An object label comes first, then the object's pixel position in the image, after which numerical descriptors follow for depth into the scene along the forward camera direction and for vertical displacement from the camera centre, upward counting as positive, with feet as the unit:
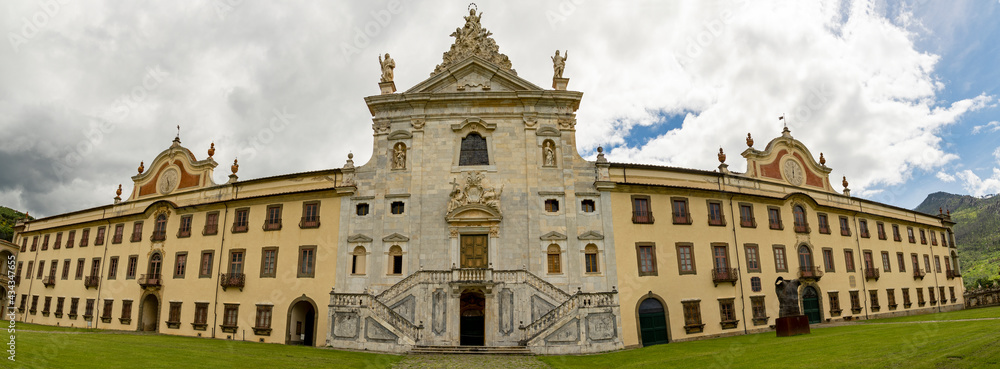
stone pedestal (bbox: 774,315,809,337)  88.79 -5.91
